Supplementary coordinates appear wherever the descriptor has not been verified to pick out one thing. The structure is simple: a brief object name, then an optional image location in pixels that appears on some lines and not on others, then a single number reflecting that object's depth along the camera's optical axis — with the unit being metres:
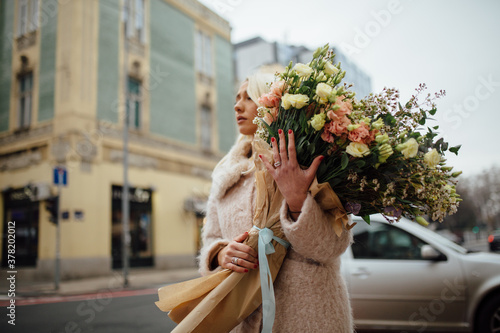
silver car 4.44
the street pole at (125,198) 11.74
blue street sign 10.56
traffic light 10.91
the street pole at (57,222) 10.40
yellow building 13.52
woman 1.62
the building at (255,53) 29.06
